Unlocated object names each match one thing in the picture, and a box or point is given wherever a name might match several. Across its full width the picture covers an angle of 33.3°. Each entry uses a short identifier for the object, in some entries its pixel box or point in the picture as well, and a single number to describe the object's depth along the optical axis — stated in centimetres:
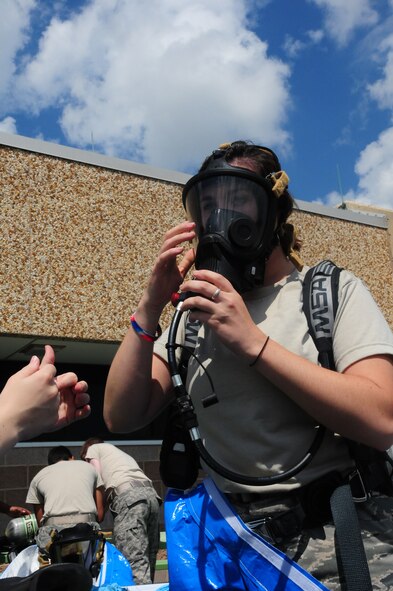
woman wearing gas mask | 158
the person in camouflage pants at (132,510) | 515
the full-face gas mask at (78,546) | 423
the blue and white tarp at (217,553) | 153
